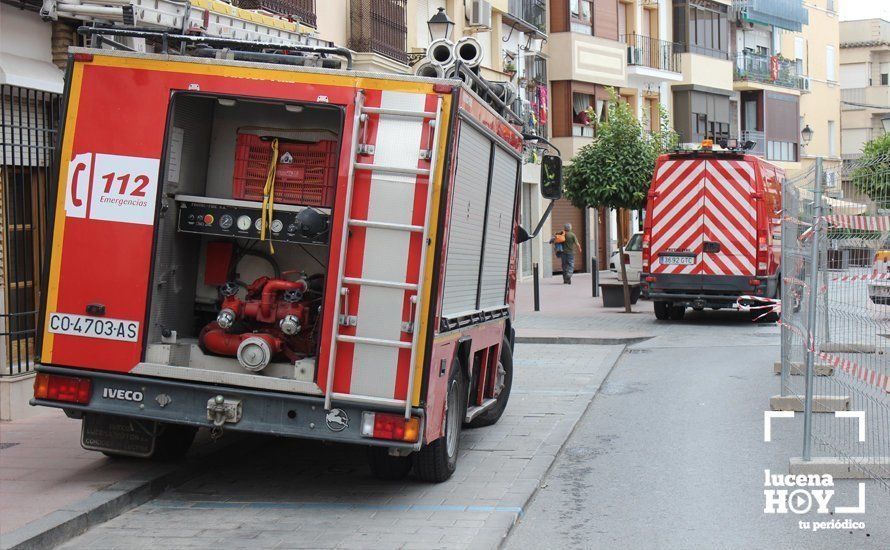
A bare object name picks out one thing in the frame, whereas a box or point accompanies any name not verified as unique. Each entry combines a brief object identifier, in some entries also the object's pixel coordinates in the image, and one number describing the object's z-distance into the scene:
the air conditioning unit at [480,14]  34.69
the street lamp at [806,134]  51.34
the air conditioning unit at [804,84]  58.25
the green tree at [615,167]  25.28
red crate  8.34
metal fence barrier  8.27
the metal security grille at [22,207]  10.98
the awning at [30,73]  10.87
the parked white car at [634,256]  32.75
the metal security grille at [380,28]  24.02
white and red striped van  20.81
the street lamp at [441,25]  17.11
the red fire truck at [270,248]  7.45
